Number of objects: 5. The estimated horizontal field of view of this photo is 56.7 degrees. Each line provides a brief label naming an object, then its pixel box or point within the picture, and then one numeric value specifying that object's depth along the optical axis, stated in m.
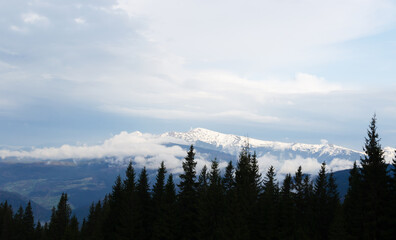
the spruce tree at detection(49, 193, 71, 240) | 106.81
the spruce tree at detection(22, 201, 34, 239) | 124.57
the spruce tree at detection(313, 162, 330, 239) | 69.38
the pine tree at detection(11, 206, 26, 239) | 122.06
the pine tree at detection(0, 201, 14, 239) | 119.44
